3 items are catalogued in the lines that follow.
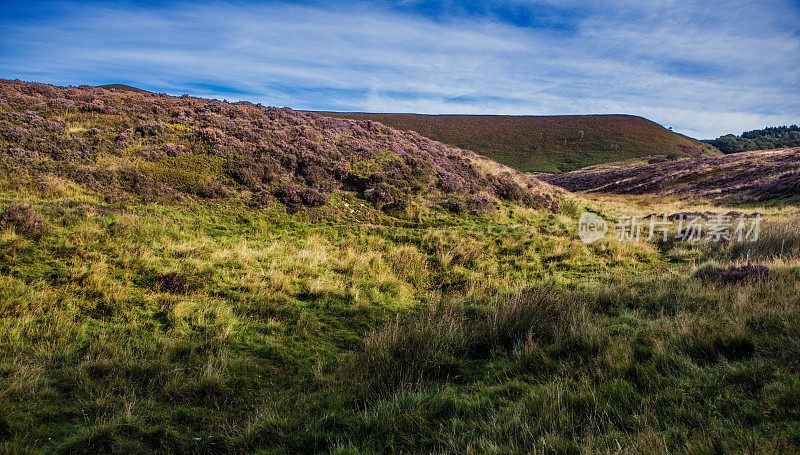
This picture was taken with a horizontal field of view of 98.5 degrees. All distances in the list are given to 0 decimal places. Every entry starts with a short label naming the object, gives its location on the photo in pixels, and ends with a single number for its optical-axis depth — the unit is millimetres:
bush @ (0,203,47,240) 7605
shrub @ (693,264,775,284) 7286
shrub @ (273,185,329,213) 13656
